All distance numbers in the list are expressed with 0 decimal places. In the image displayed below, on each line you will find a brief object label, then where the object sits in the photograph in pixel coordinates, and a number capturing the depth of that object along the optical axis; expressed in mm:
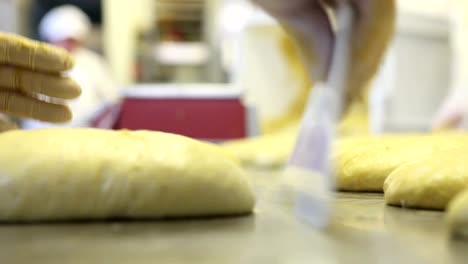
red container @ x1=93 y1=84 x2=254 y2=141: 2735
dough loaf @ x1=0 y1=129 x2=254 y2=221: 832
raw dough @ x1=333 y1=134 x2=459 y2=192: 975
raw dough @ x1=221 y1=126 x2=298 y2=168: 1550
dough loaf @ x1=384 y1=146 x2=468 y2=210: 837
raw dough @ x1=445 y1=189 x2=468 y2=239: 725
